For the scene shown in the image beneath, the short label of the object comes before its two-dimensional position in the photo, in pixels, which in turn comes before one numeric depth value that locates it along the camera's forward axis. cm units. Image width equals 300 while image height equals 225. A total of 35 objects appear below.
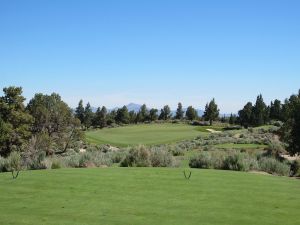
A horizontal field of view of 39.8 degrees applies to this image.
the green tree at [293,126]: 2930
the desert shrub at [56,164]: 1940
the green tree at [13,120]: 4316
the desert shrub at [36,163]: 1902
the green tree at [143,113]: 13975
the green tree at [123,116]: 13125
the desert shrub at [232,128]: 8889
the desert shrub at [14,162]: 1874
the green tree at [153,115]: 14062
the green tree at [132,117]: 13695
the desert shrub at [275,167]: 2045
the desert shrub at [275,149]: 2856
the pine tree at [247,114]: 9762
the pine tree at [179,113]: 14971
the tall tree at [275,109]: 9978
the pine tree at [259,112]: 9388
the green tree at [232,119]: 12330
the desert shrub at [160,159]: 2111
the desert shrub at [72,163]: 2132
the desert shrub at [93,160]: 2142
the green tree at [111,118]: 13220
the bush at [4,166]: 1894
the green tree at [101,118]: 12800
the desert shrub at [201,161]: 2103
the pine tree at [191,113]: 13350
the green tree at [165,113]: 14731
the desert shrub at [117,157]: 2442
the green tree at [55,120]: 5638
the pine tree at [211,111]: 11131
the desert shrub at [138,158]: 2042
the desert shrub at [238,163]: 1945
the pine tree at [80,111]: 12860
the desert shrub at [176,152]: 3099
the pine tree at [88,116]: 12656
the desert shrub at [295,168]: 2134
